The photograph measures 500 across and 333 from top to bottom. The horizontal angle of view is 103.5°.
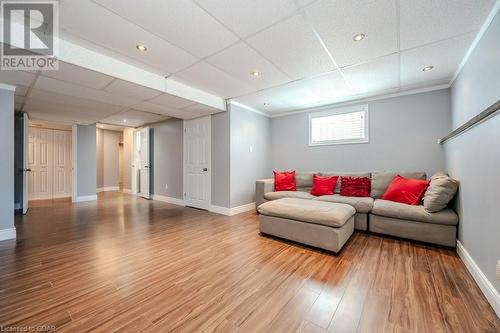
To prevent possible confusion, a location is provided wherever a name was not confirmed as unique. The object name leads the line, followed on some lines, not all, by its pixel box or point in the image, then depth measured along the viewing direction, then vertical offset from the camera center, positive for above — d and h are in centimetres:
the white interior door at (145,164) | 614 +8
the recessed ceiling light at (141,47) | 222 +137
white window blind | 412 +89
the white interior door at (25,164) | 419 +6
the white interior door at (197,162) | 469 +11
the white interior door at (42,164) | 584 +9
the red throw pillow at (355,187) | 362 -39
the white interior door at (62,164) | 624 +9
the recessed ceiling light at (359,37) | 205 +136
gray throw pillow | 247 -36
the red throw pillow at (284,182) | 439 -36
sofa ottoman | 238 -75
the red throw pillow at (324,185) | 391 -39
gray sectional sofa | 249 -69
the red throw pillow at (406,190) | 294 -39
